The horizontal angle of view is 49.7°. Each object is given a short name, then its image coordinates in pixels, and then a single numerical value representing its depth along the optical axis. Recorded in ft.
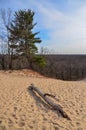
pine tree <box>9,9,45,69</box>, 37.54
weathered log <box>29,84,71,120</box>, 10.90
